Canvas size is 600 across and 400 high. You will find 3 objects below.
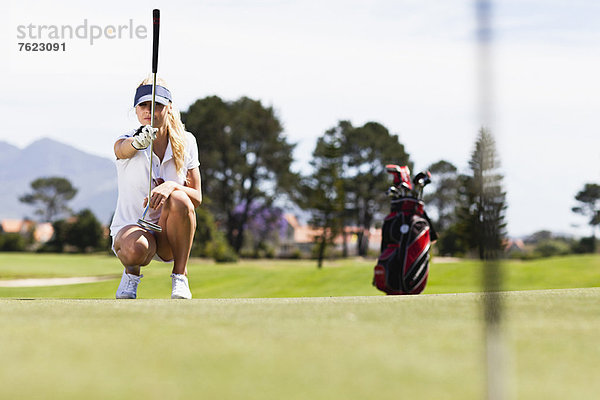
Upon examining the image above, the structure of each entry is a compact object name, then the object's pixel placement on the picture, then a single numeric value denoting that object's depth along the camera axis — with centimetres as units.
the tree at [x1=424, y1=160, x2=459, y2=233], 6775
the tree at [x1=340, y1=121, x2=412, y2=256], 5519
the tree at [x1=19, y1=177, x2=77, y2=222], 11750
